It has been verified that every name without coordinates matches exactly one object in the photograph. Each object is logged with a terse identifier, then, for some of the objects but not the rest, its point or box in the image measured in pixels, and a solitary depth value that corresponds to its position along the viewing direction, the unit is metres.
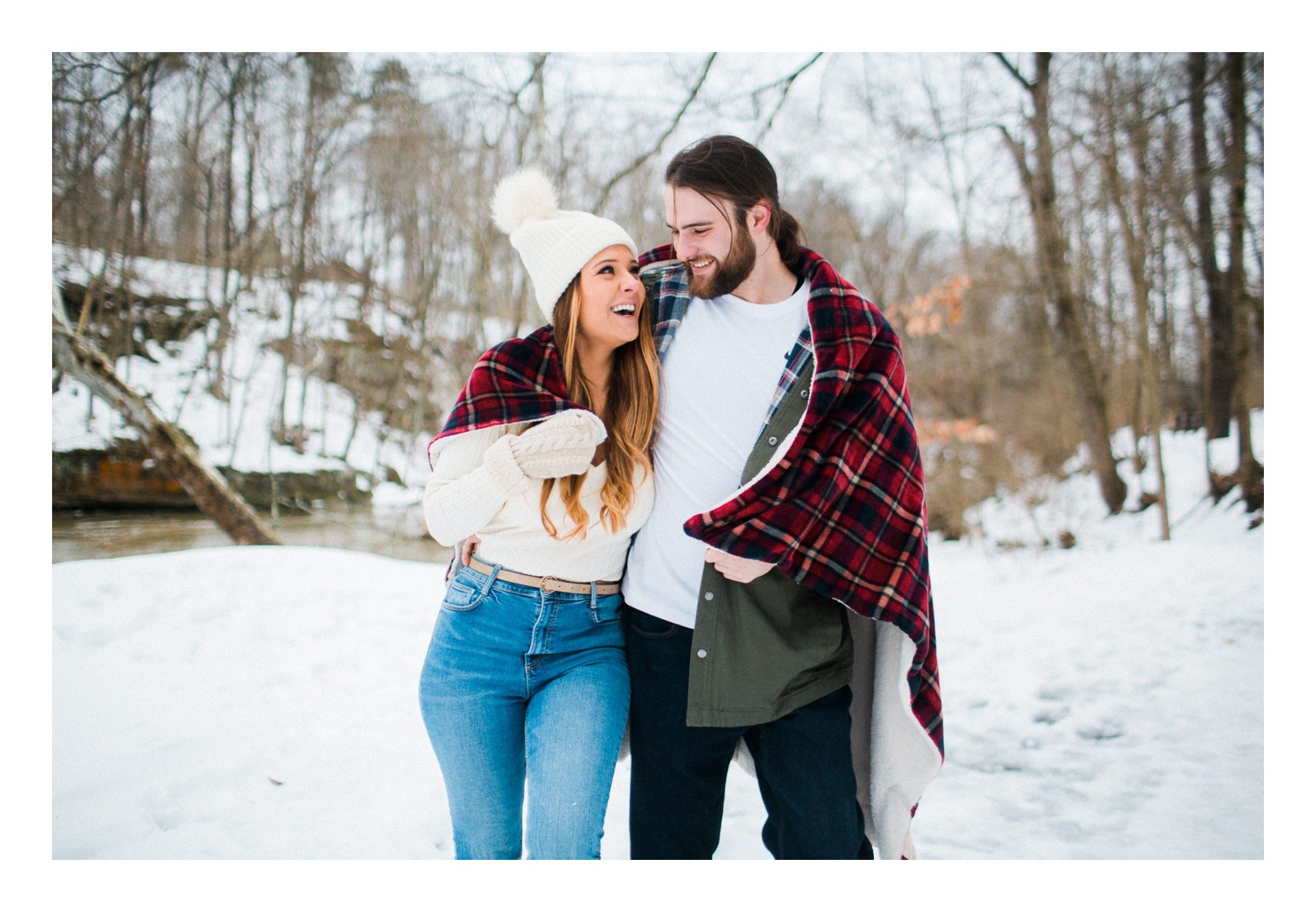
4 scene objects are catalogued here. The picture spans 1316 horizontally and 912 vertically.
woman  1.35
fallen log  4.14
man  1.39
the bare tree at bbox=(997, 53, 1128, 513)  5.19
